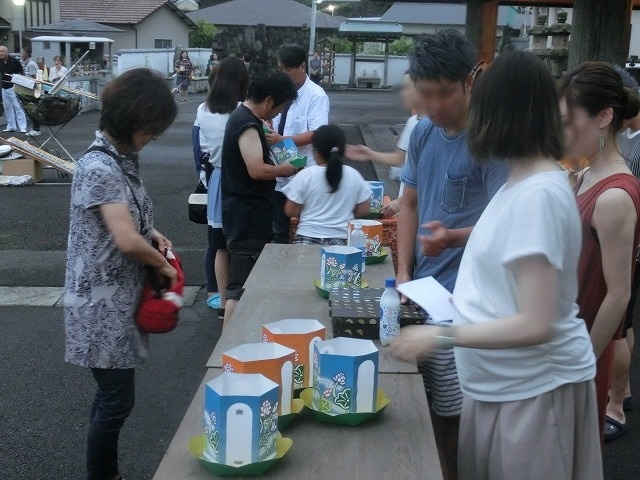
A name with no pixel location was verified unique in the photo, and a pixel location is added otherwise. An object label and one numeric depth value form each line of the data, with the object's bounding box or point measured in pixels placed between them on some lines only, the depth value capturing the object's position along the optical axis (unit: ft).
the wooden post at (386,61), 130.62
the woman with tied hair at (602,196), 8.11
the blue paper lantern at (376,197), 17.02
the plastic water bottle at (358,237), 13.46
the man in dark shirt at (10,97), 58.90
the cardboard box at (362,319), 9.60
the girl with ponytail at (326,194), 15.31
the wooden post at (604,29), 19.94
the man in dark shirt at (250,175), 14.96
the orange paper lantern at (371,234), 13.50
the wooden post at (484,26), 28.27
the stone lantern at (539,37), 31.84
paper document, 8.12
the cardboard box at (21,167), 38.55
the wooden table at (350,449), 6.75
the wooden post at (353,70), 134.21
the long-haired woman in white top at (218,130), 17.66
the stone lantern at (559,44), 30.50
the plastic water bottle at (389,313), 8.98
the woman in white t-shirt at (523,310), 6.19
